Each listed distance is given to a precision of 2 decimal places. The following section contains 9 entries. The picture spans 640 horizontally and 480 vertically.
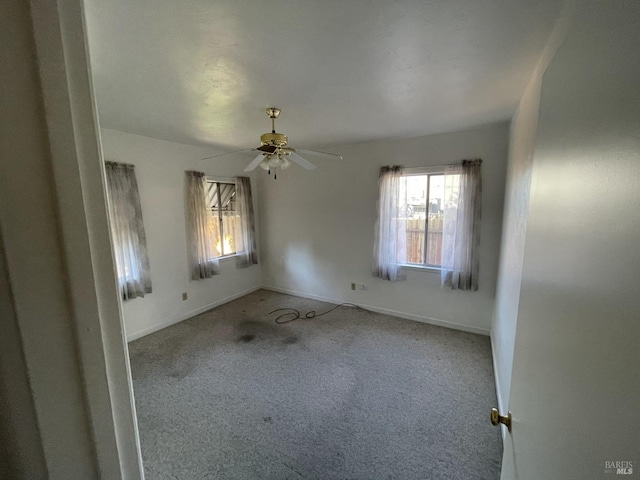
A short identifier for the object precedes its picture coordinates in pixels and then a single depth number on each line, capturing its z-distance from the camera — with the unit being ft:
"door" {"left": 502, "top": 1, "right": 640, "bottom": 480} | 1.24
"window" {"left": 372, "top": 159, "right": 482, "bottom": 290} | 10.10
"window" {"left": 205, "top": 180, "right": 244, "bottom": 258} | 13.58
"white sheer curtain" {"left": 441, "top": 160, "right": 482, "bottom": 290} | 9.91
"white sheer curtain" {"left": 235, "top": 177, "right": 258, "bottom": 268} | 14.60
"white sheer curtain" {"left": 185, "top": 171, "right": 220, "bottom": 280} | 12.13
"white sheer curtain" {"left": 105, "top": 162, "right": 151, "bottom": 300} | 9.66
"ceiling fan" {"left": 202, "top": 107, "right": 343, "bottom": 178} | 7.11
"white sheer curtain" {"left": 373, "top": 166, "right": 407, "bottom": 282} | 11.50
